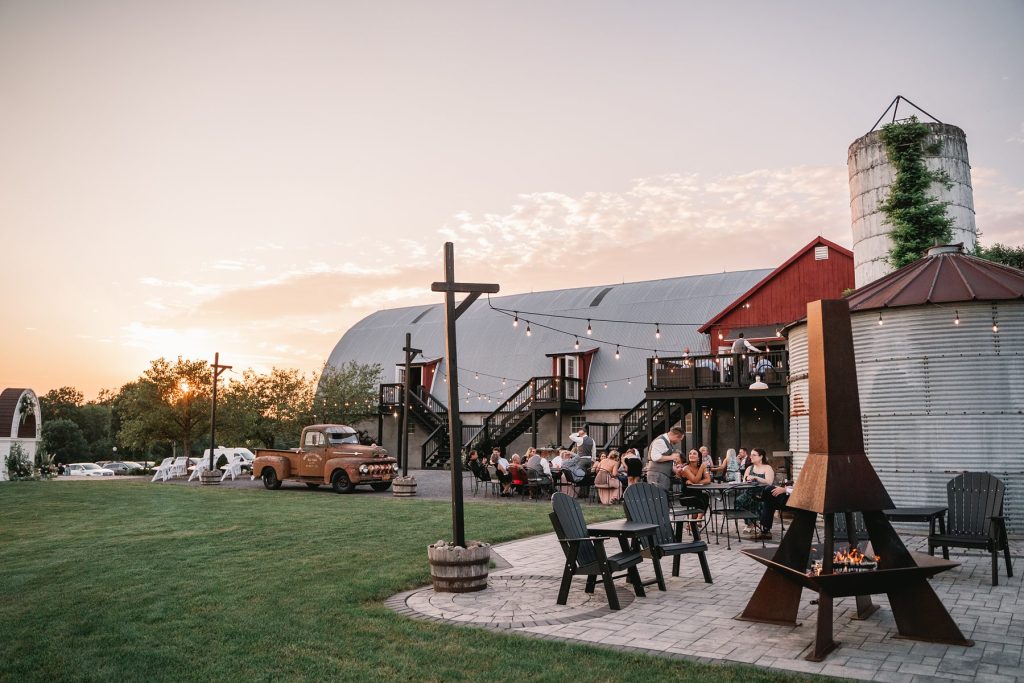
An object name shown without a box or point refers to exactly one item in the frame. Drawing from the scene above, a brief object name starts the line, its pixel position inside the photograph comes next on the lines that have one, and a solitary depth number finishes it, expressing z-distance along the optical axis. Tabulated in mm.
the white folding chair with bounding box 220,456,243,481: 27234
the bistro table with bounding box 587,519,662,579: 7168
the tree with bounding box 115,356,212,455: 45781
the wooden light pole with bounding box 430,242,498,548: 7809
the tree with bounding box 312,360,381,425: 35906
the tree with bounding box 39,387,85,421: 85062
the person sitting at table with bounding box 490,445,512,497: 19141
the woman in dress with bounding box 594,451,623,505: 16750
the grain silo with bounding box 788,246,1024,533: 11430
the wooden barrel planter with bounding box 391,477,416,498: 19203
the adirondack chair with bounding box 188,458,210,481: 27416
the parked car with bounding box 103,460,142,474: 48984
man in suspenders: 12500
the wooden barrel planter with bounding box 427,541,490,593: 7539
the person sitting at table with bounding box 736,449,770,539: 11219
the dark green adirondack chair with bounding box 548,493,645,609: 6816
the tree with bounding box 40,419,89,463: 72500
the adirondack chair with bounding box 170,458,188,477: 29281
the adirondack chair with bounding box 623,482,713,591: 7629
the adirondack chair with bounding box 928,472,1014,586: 7809
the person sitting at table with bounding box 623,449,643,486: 14930
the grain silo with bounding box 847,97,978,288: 19312
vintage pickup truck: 20969
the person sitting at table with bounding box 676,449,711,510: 11625
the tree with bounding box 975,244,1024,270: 21688
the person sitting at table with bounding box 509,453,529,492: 18656
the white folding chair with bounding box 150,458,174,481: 28125
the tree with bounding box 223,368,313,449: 40406
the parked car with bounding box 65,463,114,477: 44088
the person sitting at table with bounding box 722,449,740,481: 14214
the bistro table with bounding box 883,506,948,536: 8180
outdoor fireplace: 5465
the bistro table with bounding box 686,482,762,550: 10703
